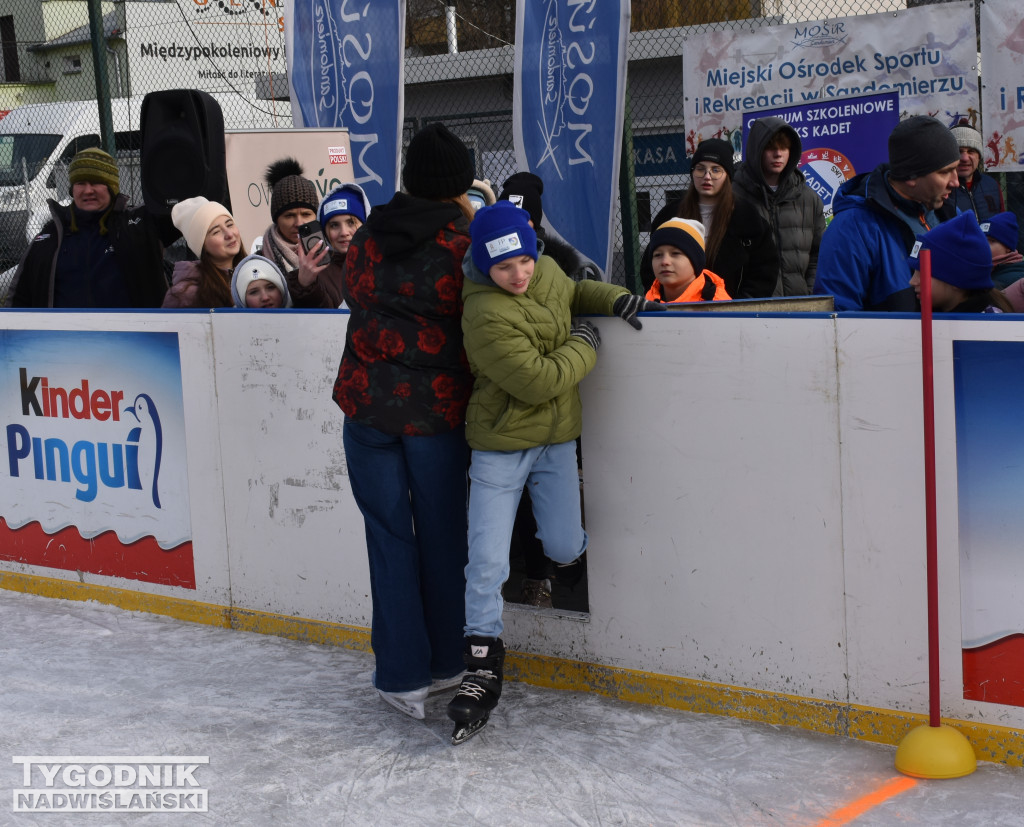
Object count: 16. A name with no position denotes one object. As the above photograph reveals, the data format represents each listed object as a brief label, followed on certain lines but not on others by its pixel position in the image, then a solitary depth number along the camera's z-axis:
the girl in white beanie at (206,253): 5.00
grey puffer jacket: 5.25
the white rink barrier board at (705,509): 3.29
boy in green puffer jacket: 3.35
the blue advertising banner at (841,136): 6.33
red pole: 3.08
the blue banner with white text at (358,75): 6.86
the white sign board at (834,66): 6.59
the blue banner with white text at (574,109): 5.73
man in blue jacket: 3.73
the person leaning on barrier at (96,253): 5.73
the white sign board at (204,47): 16.08
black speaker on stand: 5.95
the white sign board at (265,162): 6.70
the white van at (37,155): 12.91
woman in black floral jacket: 3.55
